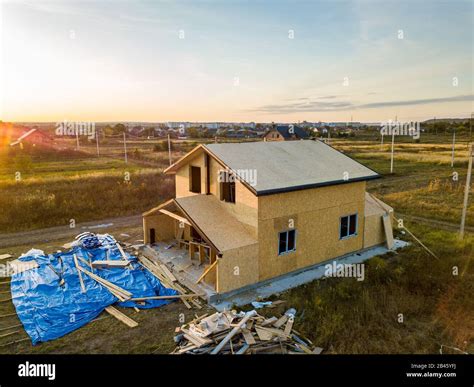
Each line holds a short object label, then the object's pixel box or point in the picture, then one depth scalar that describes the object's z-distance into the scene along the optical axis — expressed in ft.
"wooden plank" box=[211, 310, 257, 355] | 26.55
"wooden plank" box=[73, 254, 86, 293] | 37.71
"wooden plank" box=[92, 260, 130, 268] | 43.33
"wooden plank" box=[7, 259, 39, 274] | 42.75
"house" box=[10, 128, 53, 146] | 179.26
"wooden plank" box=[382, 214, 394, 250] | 50.55
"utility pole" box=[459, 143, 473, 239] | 51.51
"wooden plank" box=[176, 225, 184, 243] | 50.37
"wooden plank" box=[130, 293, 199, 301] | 36.27
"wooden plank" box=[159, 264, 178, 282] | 40.14
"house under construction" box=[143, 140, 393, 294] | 38.34
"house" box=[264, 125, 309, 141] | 184.40
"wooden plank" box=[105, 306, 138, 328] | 32.37
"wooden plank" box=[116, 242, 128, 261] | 45.22
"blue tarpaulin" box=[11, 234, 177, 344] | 32.48
